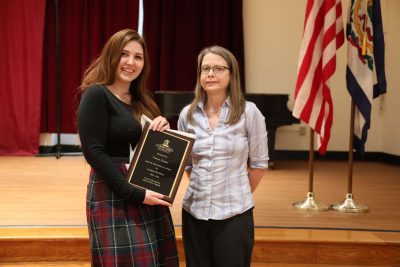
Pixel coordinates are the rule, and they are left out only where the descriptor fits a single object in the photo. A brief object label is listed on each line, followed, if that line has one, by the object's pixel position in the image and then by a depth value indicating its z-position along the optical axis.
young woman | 1.91
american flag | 4.04
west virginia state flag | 4.10
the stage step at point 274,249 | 3.25
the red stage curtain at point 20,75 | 7.79
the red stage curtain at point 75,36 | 7.85
